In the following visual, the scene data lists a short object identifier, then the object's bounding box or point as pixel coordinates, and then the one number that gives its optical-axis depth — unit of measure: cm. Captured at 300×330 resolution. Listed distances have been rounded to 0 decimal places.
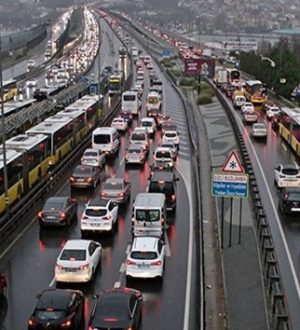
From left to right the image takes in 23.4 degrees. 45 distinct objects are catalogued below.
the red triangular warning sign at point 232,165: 2503
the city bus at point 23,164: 3359
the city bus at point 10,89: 7588
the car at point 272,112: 6456
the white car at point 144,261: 2439
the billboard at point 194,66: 9275
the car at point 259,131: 5547
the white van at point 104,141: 4775
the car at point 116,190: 3475
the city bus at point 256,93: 7865
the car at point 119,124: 5912
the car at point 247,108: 6700
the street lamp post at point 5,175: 3134
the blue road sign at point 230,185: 2519
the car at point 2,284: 2312
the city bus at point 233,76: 9606
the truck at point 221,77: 9762
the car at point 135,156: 4521
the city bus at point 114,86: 8834
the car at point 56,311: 1978
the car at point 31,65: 13315
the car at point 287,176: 3797
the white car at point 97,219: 2988
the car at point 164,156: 4288
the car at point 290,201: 3272
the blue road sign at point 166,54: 14475
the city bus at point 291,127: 4884
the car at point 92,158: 4350
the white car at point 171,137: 5069
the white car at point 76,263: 2427
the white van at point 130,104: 6962
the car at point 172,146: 4625
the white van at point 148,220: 2895
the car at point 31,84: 9906
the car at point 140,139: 4903
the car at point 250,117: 6391
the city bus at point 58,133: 4244
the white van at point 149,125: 5684
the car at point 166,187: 3378
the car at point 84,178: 3828
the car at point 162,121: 5950
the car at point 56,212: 3083
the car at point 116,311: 1917
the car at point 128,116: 6405
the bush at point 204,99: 8162
